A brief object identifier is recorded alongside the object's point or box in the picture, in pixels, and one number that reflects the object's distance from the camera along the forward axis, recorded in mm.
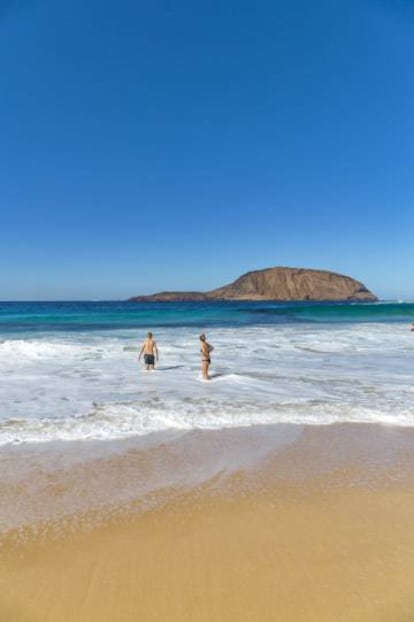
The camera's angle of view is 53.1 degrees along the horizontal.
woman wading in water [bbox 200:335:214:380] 12211
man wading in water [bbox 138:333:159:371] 13992
